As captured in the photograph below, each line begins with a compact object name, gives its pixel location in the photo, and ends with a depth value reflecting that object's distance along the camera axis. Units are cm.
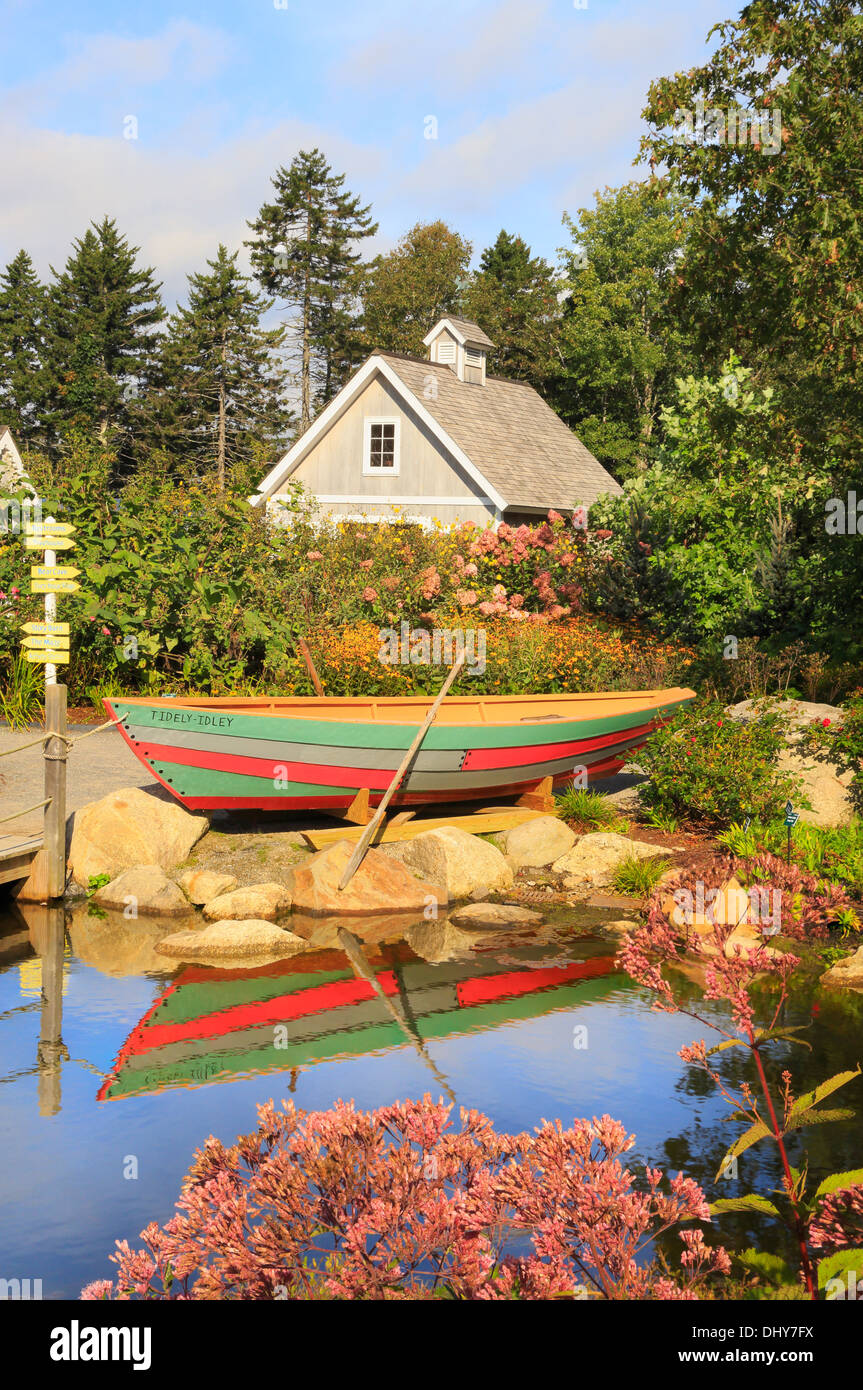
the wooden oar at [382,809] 1168
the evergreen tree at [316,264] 5616
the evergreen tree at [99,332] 5569
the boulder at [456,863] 1226
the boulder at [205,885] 1161
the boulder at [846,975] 961
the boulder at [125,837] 1212
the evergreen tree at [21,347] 5781
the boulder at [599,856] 1242
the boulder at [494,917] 1127
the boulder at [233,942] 1032
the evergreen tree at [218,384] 5359
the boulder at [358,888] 1155
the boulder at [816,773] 1263
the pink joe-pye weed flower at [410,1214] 336
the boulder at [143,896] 1151
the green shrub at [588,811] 1381
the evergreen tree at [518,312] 5250
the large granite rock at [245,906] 1126
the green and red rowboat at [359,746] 1208
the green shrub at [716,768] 1259
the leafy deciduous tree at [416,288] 5297
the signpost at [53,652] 1077
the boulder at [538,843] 1290
